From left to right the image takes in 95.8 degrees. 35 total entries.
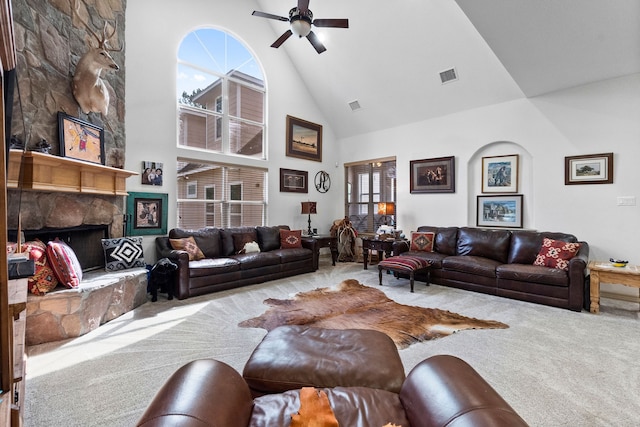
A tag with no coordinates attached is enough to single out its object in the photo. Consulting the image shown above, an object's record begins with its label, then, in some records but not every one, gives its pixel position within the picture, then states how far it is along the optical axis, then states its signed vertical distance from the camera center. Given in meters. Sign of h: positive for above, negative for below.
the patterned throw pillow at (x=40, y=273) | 2.67 -0.59
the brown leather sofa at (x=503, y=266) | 3.57 -0.74
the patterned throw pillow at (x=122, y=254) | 3.76 -0.56
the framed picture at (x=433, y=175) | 5.58 +0.77
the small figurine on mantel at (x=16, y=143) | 2.90 +0.69
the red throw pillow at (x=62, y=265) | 2.83 -0.53
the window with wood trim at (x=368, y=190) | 6.67 +0.54
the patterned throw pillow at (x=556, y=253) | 3.82 -0.53
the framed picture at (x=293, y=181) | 6.43 +0.72
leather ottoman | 1.41 -0.78
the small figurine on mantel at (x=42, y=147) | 3.01 +0.67
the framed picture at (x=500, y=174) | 4.93 +0.70
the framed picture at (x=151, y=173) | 4.51 +0.61
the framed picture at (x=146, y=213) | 4.35 -0.02
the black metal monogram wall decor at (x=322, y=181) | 7.17 +0.79
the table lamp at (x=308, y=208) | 6.31 +0.10
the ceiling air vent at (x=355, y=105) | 6.48 +2.44
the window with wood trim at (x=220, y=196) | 5.15 +0.32
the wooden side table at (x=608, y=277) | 3.27 -0.73
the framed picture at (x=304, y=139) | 6.57 +1.74
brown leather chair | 0.90 -0.66
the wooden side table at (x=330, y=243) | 5.91 -0.65
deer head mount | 3.43 +1.61
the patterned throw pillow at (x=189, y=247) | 4.38 -0.53
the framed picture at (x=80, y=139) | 3.28 +0.88
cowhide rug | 2.96 -1.18
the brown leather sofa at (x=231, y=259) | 4.00 -0.75
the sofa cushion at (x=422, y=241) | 5.31 -0.53
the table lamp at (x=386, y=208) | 5.86 +0.10
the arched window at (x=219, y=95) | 5.12 +2.26
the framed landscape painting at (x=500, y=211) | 4.90 +0.05
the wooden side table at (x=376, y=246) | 5.47 -0.63
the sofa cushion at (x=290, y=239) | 5.58 -0.52
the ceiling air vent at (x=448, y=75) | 4.94 +2.40
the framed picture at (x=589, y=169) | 4.08 +0.66
